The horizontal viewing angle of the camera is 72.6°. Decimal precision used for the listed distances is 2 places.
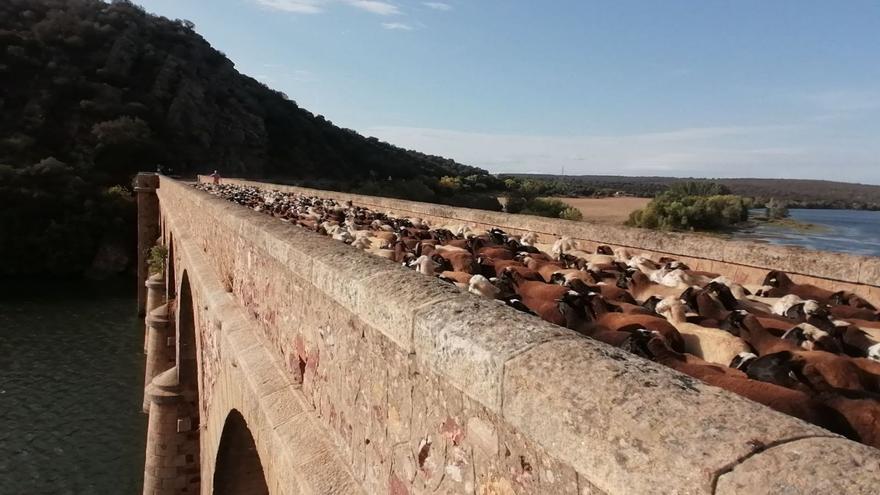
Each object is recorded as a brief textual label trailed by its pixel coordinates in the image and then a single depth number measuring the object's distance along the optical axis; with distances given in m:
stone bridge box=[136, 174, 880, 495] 1.08
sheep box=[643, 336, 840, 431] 1.74
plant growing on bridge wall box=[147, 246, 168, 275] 19.80
